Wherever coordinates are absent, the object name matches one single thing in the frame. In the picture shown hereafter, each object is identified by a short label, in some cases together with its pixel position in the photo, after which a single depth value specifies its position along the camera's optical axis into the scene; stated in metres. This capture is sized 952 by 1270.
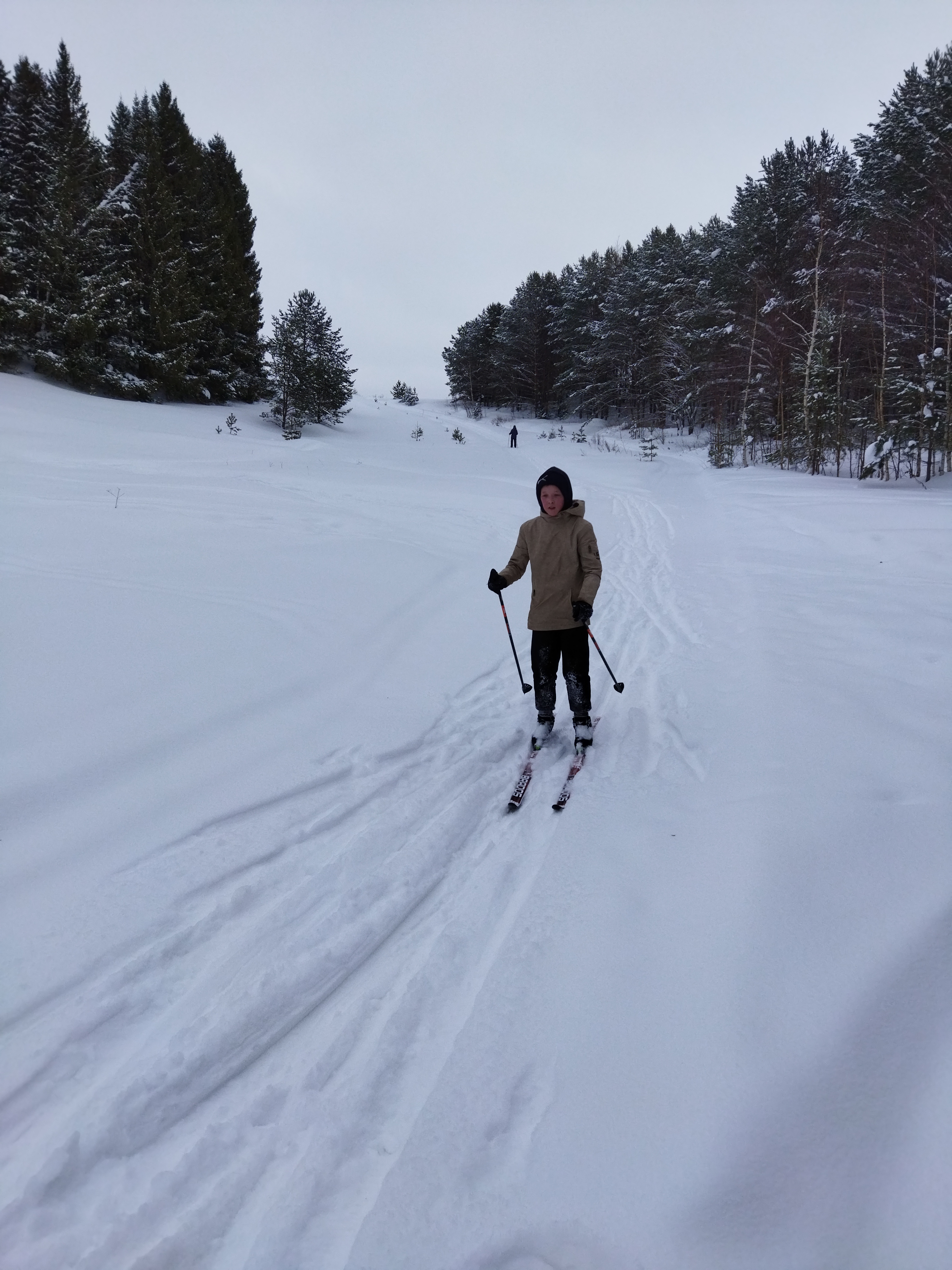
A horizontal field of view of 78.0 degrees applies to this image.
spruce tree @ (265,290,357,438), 26.94
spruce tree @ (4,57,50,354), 20.92
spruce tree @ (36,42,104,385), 21.31
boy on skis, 3.96
